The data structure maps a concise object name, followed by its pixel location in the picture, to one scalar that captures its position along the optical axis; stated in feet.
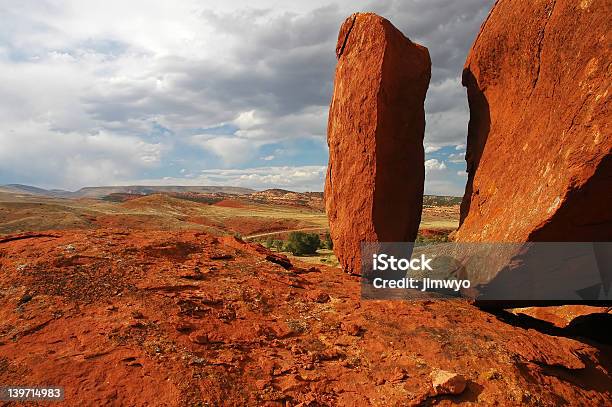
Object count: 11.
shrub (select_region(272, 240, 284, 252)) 129.54
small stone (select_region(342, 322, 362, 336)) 29.04
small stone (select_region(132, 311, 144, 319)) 26.63
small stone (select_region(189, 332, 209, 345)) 25.26
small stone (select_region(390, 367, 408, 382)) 24.21
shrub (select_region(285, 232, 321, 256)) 118.52
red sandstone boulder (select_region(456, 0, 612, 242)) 28.53
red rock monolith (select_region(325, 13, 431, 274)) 41.81
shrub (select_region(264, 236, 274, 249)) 143.21
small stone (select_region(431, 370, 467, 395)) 23.13
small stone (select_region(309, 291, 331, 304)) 34.30
